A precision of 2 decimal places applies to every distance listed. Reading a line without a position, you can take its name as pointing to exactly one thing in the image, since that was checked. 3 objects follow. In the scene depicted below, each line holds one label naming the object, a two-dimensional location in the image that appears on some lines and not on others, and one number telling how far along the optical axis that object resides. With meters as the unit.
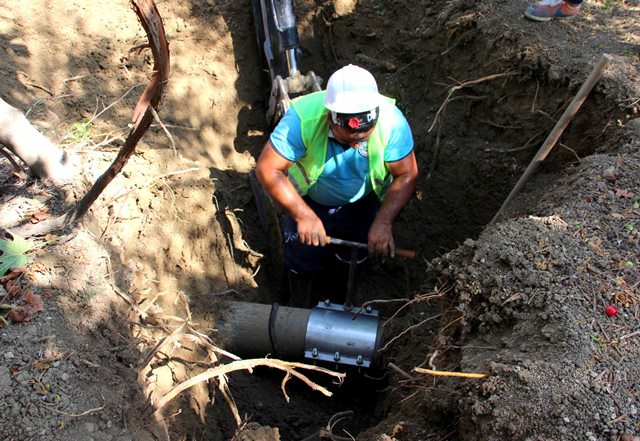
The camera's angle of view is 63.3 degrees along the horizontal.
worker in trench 2.79
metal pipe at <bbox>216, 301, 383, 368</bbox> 3.06
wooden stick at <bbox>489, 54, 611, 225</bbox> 2.86
